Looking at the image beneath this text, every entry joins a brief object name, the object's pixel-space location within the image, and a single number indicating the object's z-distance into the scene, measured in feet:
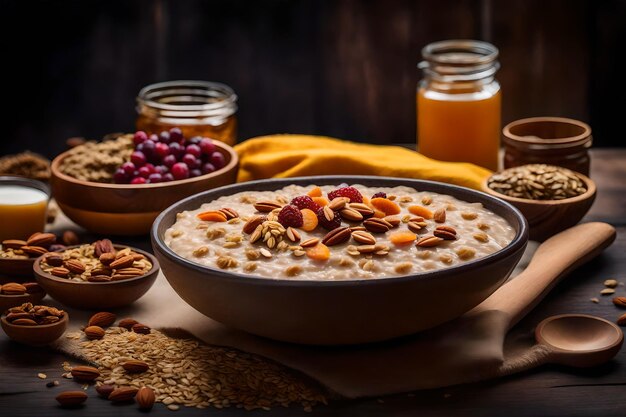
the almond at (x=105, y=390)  5.79
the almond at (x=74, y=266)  6.96
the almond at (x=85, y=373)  5.98
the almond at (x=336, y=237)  6.21
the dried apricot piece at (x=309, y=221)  6.41
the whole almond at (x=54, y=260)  7.09
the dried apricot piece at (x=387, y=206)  6.77
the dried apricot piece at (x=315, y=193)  7.11
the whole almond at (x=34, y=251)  7.54
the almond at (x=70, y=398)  5.69
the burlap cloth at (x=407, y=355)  5.86
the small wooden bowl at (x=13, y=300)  6.89
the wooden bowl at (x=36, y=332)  6.33
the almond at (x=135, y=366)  6.02
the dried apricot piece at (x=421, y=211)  6.75
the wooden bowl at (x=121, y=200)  8.19
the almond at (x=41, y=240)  7.65
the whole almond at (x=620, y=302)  6.94
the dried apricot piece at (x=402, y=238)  6.24
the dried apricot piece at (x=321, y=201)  6.79
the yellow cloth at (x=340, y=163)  8.95
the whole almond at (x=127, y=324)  6.70
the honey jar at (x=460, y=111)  9.79
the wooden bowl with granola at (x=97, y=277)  6.82
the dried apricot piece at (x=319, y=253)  6.02
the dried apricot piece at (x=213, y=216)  6.77
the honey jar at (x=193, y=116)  9.73
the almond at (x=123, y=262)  6.98
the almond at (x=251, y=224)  6.50
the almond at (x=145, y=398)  5.66
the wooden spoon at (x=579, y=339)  6.06
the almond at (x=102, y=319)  6.72
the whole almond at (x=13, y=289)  6.94
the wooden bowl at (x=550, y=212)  7.96
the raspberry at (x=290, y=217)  6.41
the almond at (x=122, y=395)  5.73
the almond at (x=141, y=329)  6.61
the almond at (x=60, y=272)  6.91
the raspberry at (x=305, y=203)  6.63
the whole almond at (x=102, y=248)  7.24
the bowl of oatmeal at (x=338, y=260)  5.67
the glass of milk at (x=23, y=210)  8.18
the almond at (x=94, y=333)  6.52
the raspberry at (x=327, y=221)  6.40
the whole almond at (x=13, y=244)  7.63
